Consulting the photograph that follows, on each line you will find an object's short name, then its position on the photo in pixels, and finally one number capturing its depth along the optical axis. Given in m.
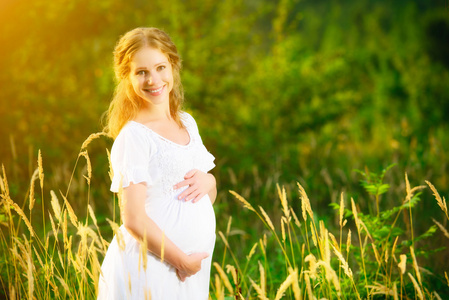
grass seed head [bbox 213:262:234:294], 3.29
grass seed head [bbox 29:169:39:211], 3.73
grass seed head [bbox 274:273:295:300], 3.25
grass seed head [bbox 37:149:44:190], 3.73
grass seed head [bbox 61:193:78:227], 3.63
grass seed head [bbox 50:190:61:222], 3.60
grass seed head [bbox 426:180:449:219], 3.57
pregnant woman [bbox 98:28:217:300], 3.63
